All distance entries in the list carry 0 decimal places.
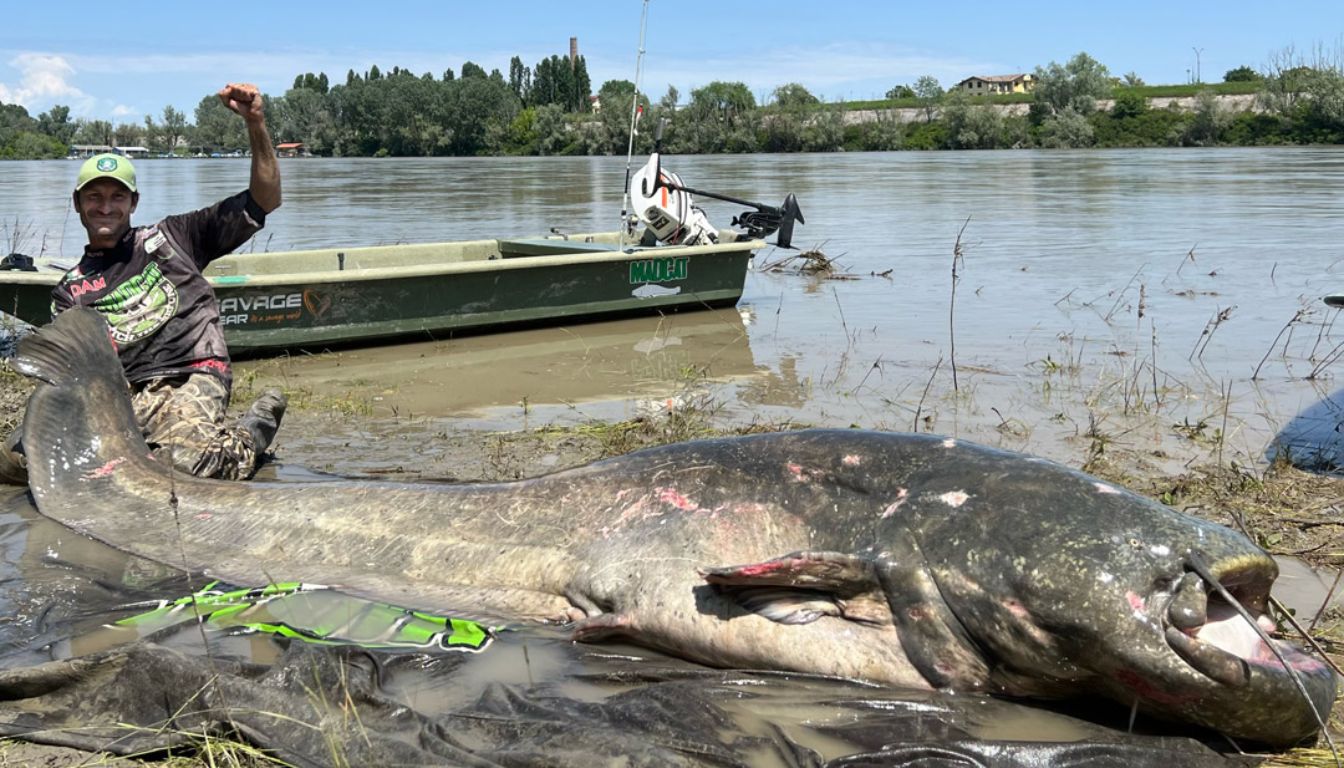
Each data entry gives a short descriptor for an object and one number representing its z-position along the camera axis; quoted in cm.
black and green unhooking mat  294
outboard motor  1212
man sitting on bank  544
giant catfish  302
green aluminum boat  912
